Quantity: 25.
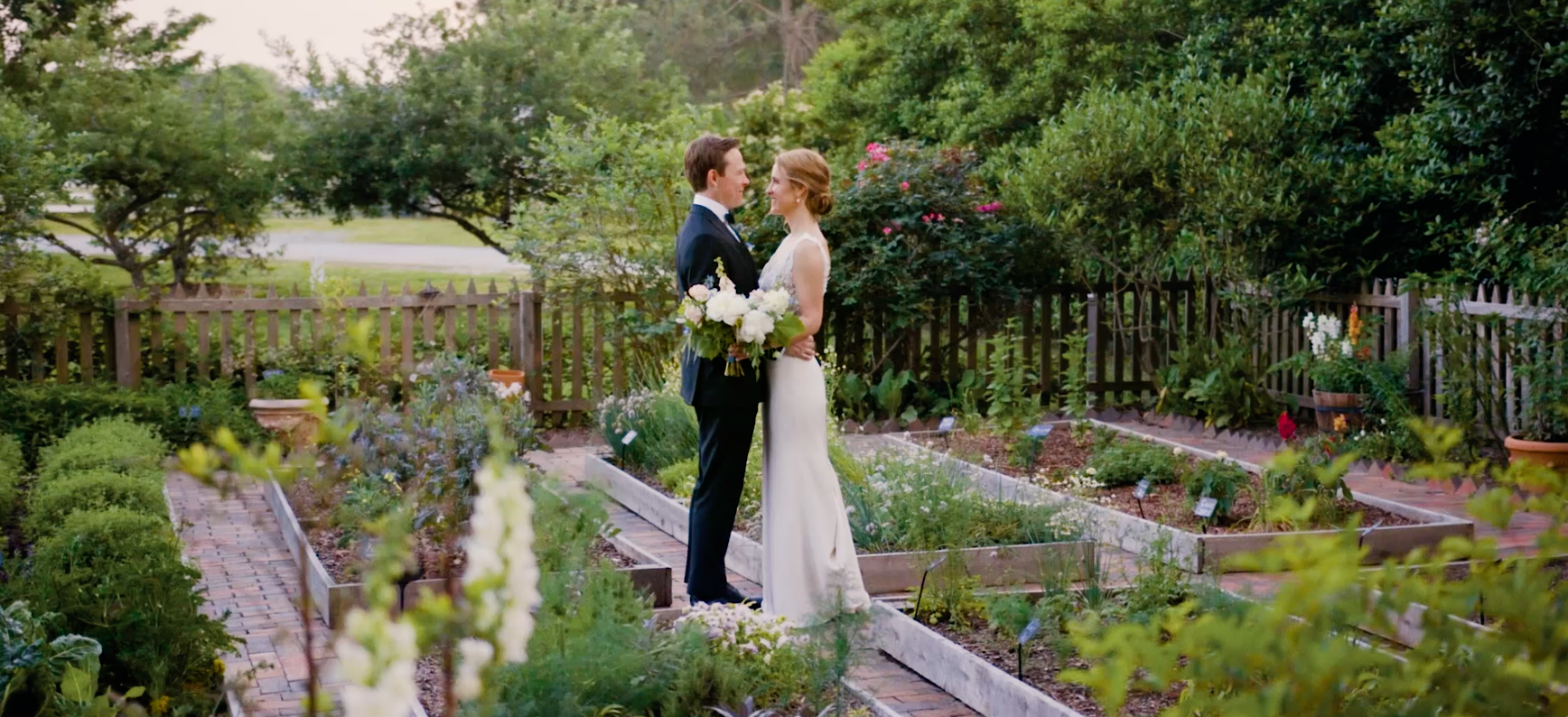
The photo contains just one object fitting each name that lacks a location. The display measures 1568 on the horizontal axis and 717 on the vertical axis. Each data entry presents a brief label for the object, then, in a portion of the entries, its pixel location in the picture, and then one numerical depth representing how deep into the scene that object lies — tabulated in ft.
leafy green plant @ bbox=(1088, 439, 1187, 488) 25.58
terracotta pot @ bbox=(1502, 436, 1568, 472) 26.71
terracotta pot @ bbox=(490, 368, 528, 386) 34.81
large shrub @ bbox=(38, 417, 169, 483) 22.72
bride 17.74
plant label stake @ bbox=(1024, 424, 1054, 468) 25.68
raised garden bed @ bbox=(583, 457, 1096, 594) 17.90
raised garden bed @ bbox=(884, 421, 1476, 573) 20.68
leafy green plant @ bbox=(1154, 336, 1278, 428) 34.19
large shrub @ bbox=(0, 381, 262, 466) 30.53
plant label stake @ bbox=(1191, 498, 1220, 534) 21.27
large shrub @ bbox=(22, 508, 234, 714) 14.10
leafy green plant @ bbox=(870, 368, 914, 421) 35.63
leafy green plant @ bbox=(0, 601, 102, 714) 12.51
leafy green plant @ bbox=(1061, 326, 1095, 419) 33.39
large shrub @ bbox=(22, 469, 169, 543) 19.35
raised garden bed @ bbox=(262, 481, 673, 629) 18.47
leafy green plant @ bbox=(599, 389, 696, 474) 27.17
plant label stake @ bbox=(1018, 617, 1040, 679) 14.52
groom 17.89
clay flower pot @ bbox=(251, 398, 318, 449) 31.86
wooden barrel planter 31.68
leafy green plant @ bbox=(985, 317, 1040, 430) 30.19
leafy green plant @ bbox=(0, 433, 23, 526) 22.11
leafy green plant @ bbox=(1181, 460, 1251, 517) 22.41
